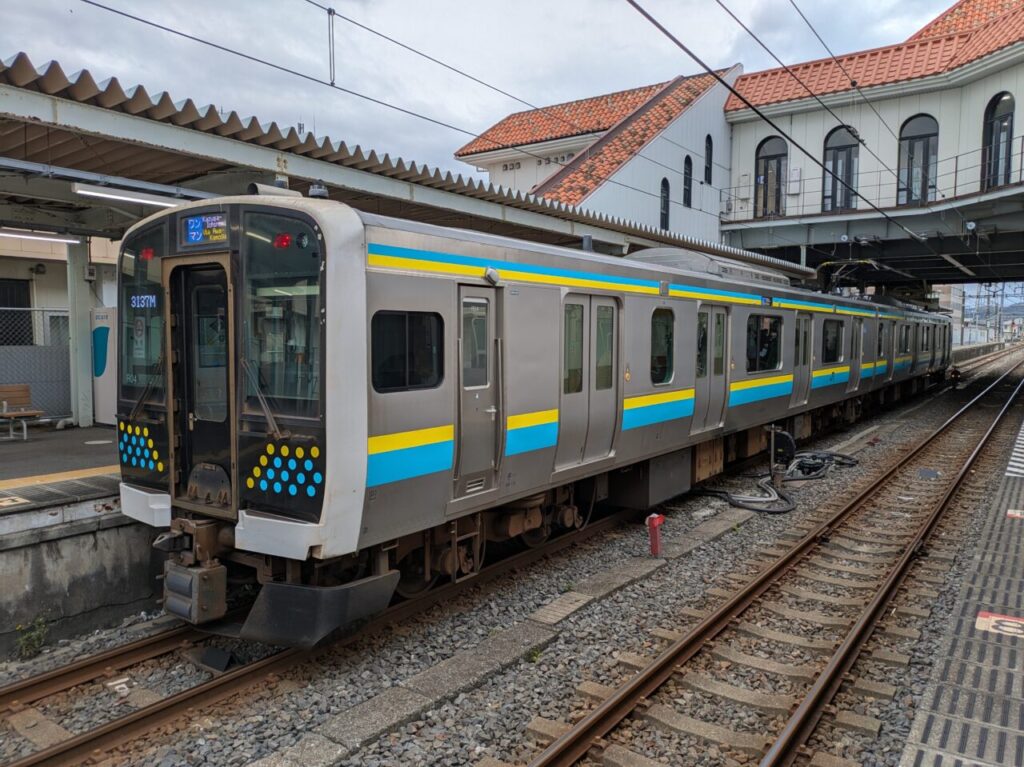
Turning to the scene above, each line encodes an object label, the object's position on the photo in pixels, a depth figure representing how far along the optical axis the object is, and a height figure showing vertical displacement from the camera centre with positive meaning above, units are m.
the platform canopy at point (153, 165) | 6.13 +1.76
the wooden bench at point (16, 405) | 8.98 -0.87
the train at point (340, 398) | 4.59 -0.45
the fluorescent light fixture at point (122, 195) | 6.91 +1.32
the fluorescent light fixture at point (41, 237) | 9.20 +1.25
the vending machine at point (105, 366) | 10.07 -0.43
